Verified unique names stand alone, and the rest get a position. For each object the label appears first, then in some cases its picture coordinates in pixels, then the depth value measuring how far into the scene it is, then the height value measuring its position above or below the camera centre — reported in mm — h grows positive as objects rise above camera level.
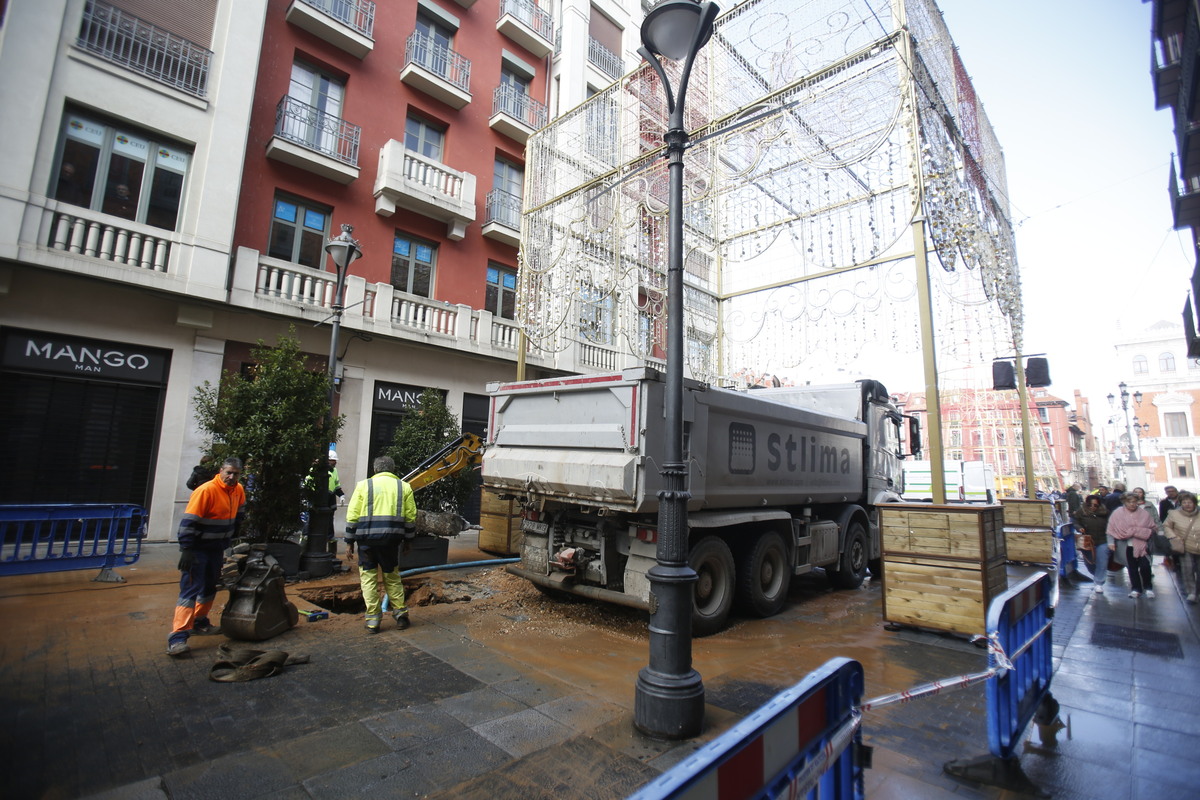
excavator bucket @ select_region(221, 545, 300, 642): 4852 -1284
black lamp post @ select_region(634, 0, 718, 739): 3357 -294
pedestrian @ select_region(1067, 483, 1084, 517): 15281 -345
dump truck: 5242 -104
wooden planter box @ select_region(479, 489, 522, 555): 9516 -980
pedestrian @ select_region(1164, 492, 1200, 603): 7684 -659
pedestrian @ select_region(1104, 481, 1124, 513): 13917 -315
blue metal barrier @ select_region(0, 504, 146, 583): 6188 -933
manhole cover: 5461 -1593
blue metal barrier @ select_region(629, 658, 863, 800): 1302 -773
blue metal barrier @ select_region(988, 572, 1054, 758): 2992 -1074
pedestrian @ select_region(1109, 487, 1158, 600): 8016 -739
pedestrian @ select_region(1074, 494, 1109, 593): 9031 -773
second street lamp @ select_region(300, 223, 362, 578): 7770 -650
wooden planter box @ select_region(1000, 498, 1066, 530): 10258 -526
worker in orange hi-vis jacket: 4727 -754
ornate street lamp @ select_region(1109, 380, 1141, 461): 24144 +3734
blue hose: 7805 -1458
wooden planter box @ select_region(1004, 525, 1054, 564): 10188 -1103
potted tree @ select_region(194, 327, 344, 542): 7242 +450
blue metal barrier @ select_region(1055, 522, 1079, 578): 9703 -1136
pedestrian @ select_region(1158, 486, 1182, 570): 9877 -312
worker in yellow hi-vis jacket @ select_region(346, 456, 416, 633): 5520 -689
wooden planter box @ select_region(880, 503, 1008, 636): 5574 -856
